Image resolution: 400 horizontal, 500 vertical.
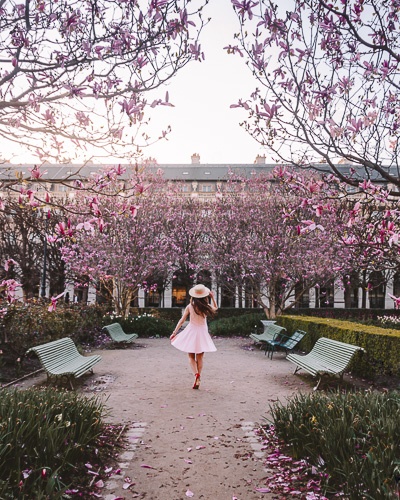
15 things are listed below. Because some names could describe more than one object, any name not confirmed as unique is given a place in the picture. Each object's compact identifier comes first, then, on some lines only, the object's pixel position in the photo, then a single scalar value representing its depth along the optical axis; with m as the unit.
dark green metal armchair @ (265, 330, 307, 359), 12.94
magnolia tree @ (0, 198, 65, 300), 32.81
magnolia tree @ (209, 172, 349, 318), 23.06
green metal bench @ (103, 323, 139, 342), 16.06
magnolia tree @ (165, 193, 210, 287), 31.31
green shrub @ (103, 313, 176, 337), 21.23
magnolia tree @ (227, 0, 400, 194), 6.08
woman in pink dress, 8.98
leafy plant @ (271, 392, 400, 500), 3.70
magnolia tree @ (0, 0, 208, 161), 5.18
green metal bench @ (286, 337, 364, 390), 8.67
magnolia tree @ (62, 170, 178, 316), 22.14
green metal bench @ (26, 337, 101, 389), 8.48
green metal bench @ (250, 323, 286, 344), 15.58
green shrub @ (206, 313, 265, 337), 21.91
